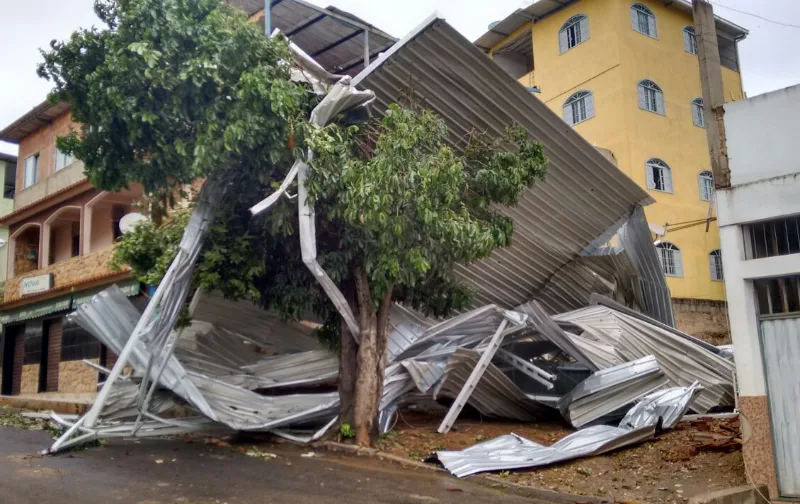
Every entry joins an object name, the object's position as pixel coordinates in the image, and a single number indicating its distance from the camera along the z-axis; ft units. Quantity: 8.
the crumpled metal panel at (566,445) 29.84
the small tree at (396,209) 29.76
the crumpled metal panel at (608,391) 37.04
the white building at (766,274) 25.22
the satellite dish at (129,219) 49.13
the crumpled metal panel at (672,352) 42.04
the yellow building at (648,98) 82.69
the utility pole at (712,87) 27.78
